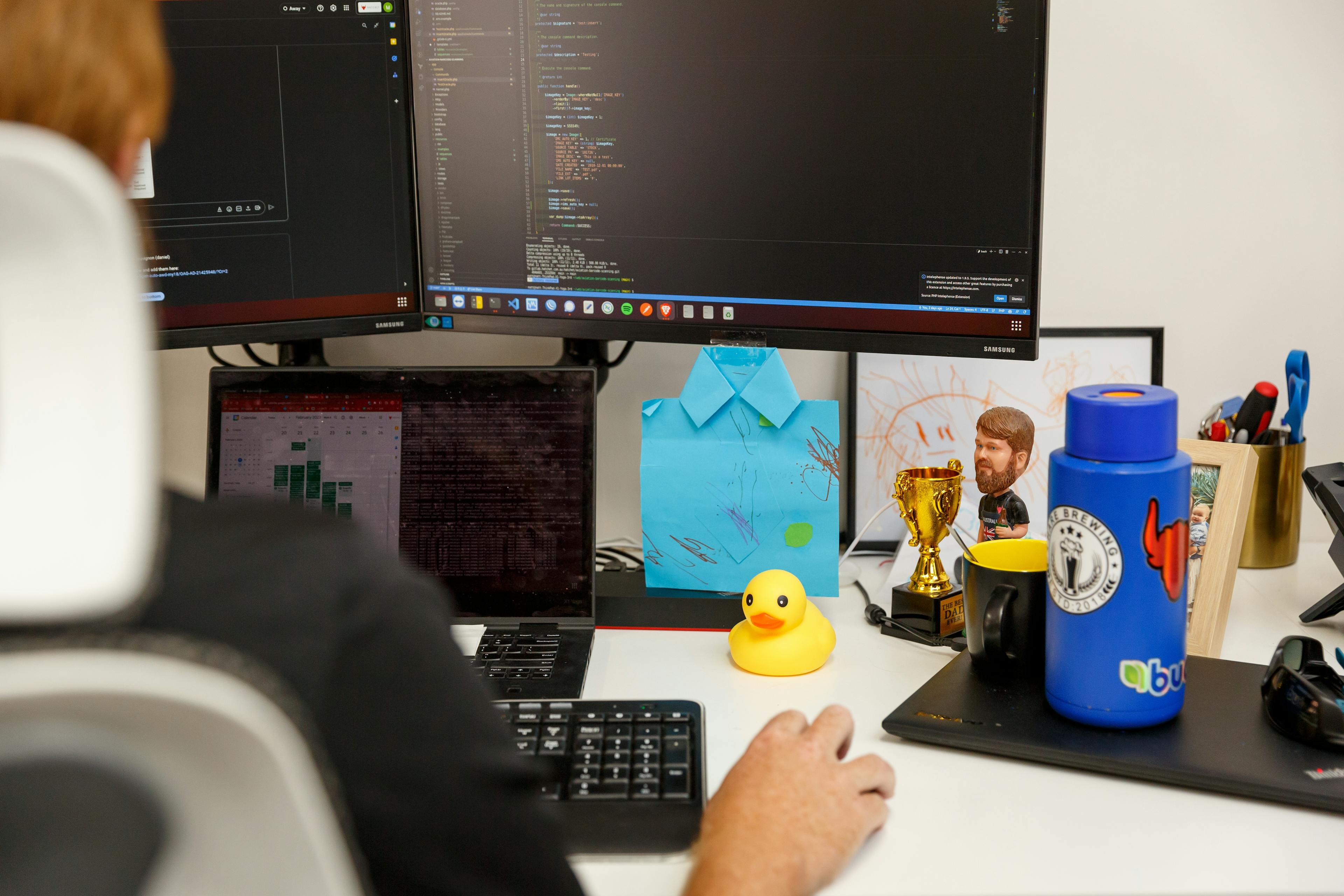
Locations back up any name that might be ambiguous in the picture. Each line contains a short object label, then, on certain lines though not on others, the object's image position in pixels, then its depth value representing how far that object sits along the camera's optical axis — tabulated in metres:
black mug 0.82
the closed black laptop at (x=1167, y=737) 0.67
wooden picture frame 0.89
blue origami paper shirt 1.03
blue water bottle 0.70
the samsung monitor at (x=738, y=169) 0.89
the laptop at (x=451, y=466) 1.01
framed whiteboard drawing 1.14
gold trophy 0.96
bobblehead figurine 1.04
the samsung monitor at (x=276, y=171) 0.97
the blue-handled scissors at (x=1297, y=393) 1.07
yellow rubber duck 0.89
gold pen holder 1.08
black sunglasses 0.69
